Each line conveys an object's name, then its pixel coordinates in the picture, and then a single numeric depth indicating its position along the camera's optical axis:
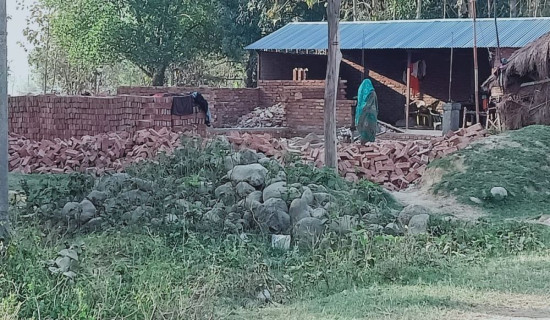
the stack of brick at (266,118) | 22.22
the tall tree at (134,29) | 29.09
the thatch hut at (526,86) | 15.05
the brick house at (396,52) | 22.67
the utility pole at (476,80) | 17.65
